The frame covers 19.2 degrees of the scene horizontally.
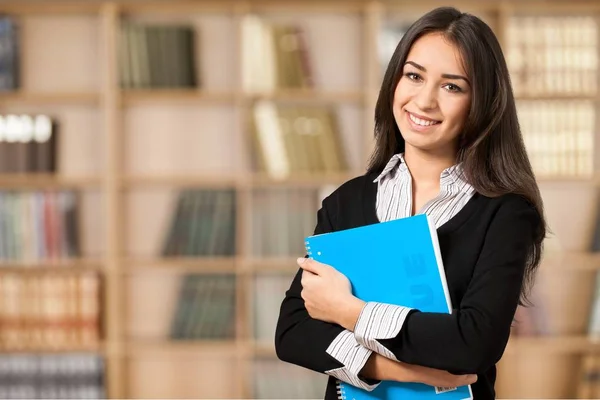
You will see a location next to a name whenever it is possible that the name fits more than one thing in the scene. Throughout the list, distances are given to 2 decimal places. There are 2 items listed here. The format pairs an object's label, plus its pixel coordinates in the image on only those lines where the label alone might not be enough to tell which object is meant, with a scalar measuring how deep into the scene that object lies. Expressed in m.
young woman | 3.41
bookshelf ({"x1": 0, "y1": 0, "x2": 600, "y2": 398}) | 7.26
